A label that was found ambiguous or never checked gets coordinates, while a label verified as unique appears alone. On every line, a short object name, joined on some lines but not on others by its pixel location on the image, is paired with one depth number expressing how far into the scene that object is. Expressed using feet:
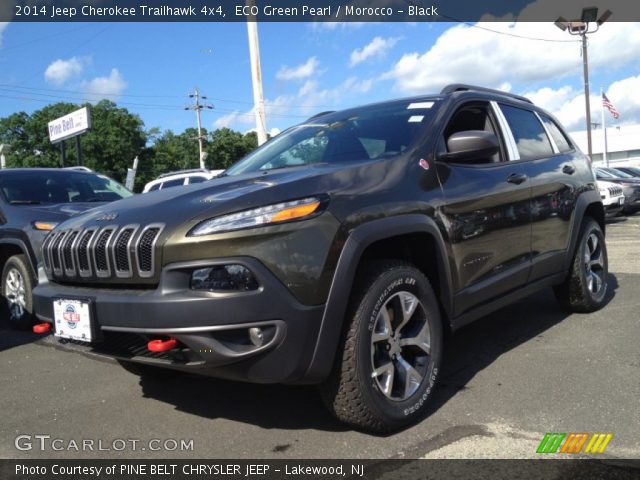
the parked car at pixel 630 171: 65.16
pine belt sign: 63.77
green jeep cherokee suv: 7.73
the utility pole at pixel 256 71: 41.88
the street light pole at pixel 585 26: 73.51
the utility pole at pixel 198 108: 209.13
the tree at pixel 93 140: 201.26
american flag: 94.67
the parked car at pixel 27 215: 16.56
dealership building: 218.79
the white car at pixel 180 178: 43.96
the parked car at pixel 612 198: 44.01
